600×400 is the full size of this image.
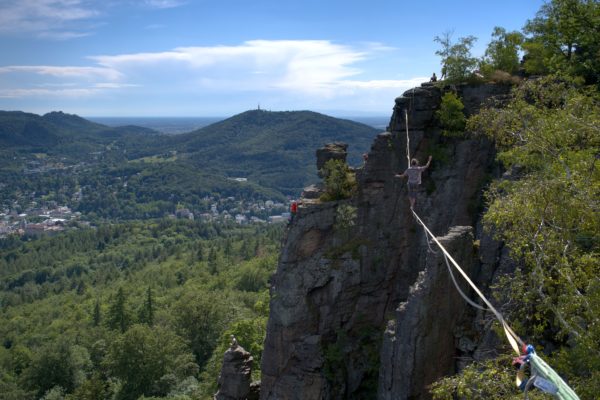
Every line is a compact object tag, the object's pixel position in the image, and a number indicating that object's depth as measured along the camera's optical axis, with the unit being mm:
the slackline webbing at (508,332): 8765
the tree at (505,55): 28594
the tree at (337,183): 29109
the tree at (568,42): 26047
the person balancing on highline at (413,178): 24203
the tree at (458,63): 28047
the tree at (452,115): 26547
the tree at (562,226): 11461
